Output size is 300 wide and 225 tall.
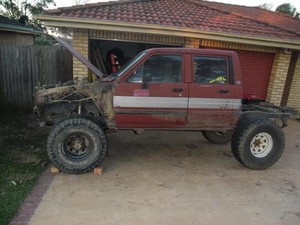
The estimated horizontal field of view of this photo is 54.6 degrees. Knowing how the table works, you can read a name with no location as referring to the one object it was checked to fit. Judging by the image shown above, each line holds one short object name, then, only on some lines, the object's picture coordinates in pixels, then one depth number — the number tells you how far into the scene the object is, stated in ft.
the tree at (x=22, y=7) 88.12
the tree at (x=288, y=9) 94.00
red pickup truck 16.35
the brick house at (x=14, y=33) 38.33
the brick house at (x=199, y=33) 24.47
